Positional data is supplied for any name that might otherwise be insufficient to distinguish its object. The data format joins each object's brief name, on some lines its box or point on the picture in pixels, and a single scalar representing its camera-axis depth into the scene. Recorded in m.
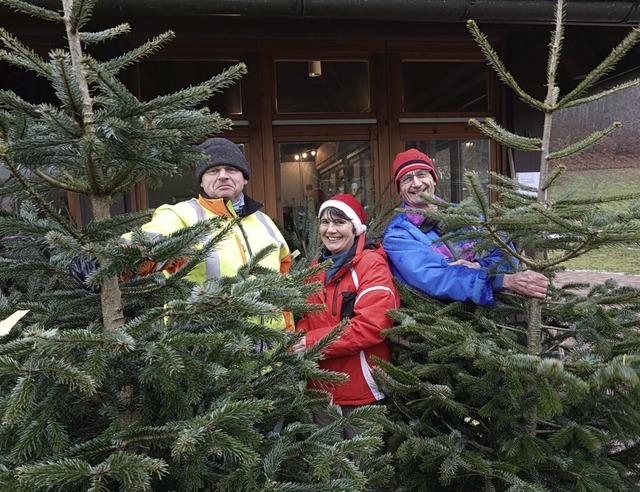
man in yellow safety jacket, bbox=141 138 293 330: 2.22
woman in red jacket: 2.33
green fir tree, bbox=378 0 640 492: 1.82
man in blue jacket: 2.24
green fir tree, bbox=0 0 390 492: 1.12
